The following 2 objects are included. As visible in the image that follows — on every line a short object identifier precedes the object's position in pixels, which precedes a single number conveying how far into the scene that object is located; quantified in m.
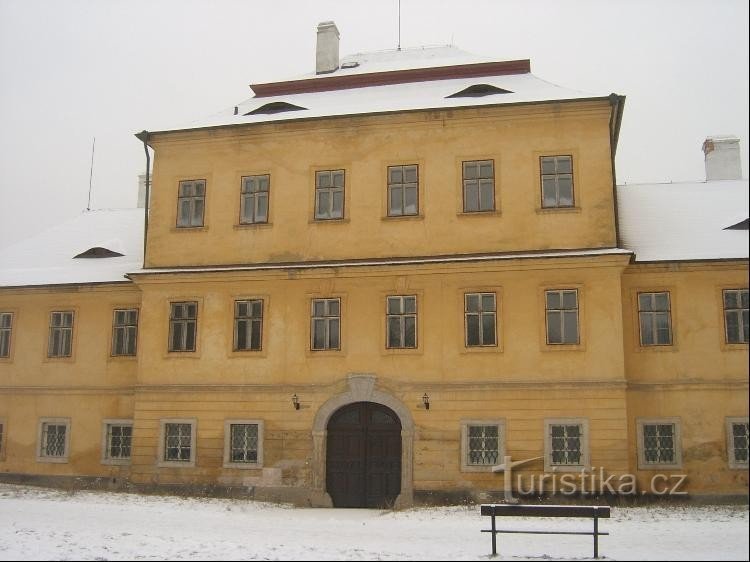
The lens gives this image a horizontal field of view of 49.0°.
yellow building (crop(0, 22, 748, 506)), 16.62
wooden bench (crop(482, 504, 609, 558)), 10.98
